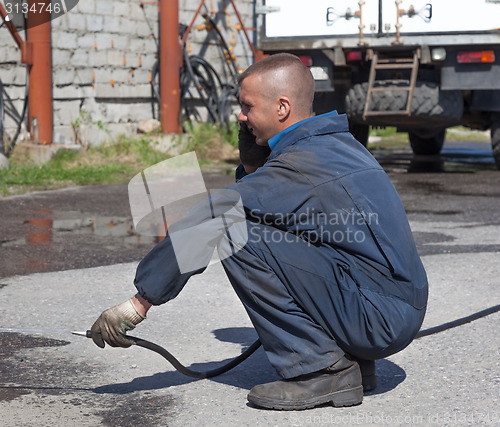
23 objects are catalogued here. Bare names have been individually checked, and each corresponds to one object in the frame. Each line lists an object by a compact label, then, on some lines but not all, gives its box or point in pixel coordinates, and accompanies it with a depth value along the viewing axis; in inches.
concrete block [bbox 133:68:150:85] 441.7
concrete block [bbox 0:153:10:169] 338.2
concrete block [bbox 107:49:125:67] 424.2
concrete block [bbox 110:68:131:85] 427.1
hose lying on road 114.5
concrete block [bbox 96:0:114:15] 414.0
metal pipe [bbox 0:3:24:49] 350.9
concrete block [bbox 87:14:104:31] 409.1
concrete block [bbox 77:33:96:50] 404.8
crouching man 104.4
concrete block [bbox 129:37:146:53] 436.5
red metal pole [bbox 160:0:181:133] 427.8
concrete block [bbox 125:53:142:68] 434.6
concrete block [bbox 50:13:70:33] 386.3
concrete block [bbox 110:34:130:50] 425.6
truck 337.4
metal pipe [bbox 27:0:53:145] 367.9
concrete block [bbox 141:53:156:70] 444.5
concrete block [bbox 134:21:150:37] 438.9
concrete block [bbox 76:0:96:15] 401.4
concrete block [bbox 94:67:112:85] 418.3
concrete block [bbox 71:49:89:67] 402.8
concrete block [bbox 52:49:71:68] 391.5
